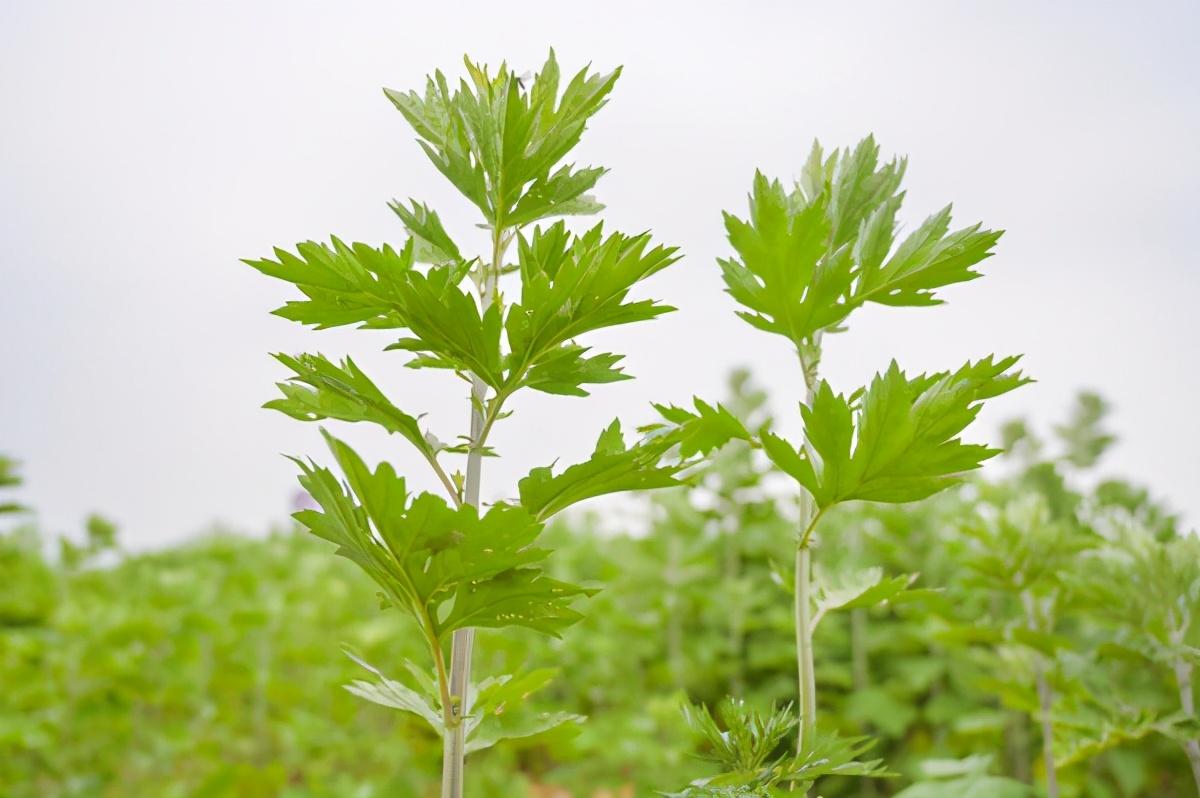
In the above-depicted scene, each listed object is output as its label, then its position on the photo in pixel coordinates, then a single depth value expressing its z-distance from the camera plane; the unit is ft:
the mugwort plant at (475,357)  2.00
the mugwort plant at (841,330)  2.23
